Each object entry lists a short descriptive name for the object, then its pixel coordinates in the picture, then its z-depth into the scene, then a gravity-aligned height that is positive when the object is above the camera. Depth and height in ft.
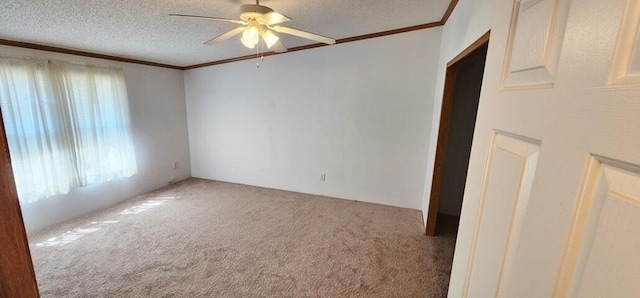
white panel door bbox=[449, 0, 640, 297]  1.26 -0.23
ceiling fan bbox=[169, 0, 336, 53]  5.11 +1.92
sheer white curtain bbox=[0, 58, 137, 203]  8.04 -0.85
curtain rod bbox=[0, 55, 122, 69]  7.70 +1.44
